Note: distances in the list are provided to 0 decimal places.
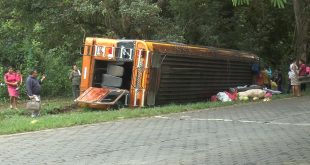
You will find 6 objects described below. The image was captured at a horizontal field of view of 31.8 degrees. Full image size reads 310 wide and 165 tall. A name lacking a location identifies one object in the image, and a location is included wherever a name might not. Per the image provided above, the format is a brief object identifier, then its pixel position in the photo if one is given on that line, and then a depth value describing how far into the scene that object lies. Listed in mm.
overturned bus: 18516
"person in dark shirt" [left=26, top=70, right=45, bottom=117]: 16734
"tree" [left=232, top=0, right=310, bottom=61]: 26866
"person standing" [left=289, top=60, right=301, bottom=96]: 23078
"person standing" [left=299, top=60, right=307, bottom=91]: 25411
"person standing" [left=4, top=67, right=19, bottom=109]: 19859
